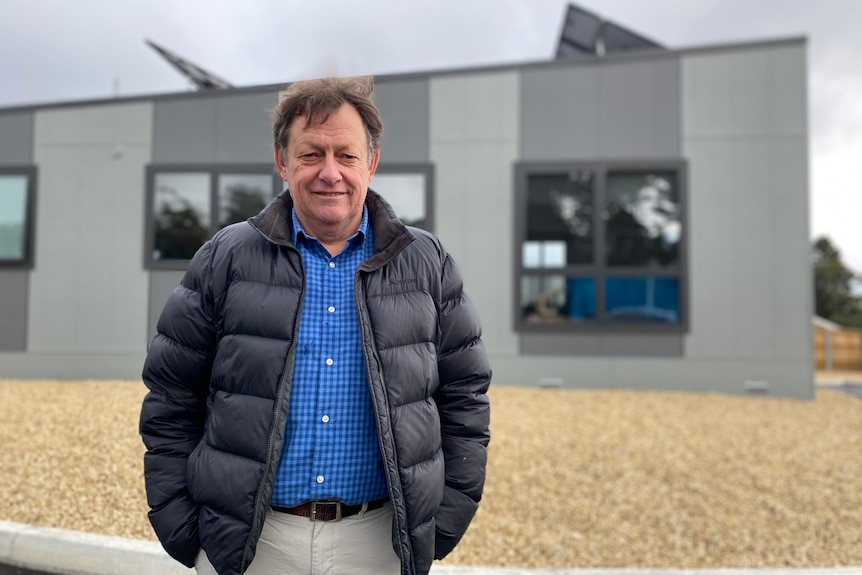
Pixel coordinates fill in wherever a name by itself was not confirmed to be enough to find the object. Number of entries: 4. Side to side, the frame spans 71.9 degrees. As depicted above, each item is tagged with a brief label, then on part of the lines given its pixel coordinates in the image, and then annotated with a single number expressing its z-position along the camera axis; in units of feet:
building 24.72
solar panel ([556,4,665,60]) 30.30
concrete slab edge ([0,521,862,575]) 8.55
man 4.95
